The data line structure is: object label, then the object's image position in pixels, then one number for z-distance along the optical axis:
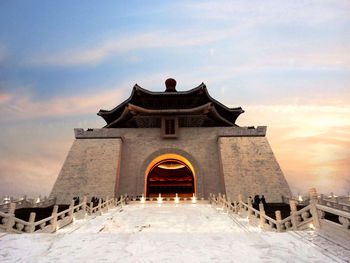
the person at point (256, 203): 8.70
